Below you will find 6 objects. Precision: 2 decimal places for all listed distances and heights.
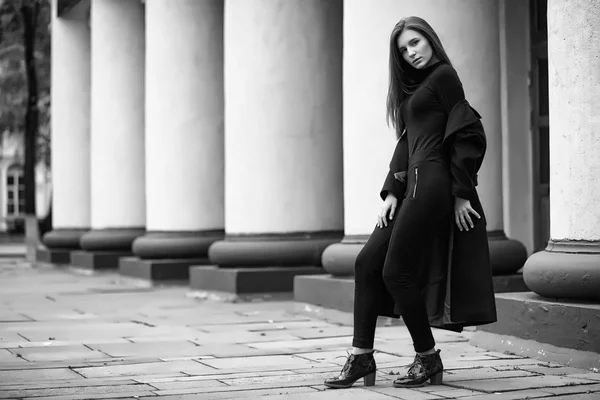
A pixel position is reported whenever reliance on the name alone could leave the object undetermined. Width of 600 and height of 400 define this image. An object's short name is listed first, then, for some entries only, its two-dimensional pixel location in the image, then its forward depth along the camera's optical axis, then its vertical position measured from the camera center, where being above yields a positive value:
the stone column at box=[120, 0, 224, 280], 14.67 +0.99
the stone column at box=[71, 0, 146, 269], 17.95 +1.37
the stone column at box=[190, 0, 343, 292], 12.14 +0.75
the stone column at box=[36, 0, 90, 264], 20.78 +1.63
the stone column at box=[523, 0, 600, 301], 6.69 +0.35
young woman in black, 5.63 -0.12
